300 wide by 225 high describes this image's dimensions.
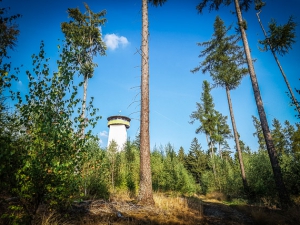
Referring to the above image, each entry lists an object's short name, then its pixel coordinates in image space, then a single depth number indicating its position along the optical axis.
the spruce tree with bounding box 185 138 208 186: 33.64
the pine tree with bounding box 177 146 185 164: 38.32
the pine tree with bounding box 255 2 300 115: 12.89
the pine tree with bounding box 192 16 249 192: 16.22
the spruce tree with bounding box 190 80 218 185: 25.19
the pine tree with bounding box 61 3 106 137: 14.86
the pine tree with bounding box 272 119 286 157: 30.60
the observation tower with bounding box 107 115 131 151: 31.62
